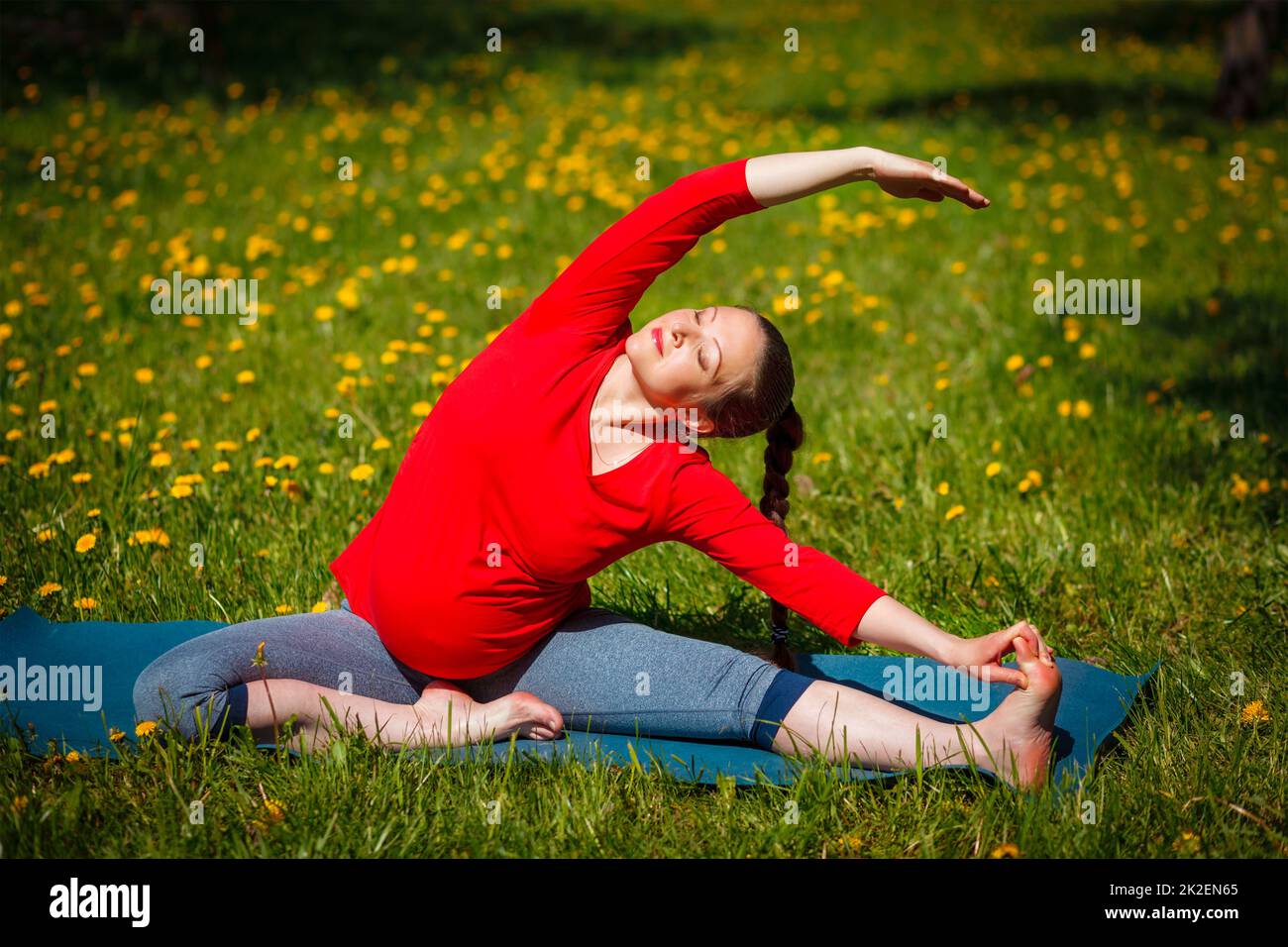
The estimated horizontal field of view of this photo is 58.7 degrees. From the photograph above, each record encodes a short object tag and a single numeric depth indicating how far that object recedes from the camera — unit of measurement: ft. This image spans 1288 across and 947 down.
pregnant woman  7.67
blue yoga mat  8.15
